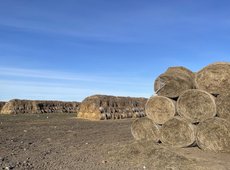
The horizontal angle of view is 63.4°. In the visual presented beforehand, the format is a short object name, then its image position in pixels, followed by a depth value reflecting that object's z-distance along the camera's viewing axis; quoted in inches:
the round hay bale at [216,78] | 220.7
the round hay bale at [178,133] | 228.6
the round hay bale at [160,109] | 242.2
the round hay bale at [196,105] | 219.3
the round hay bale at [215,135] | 212.2
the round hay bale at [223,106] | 211.0
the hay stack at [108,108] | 661.6
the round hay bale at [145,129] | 252.7
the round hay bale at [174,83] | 240.7
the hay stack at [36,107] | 941.2
